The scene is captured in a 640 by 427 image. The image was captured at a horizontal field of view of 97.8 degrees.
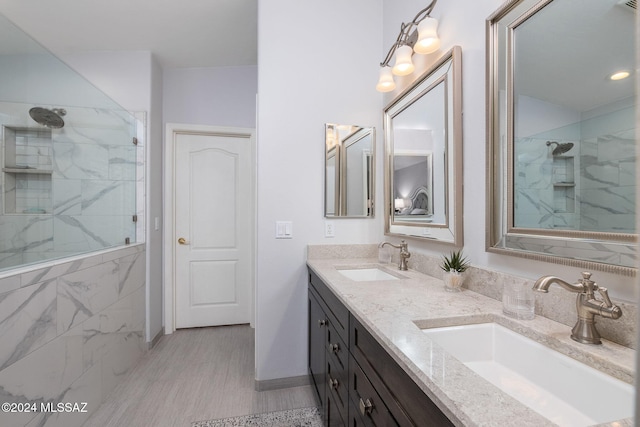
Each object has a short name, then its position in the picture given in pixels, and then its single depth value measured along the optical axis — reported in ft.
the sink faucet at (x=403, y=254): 5.29
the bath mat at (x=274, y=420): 5.17
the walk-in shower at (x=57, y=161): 4.68
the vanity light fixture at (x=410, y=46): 4.36
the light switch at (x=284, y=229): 6.29
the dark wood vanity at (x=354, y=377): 2.08
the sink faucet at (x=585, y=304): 2.22
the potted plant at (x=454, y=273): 3.79
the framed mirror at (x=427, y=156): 4.20
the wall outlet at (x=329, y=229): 6.53
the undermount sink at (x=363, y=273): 5.69
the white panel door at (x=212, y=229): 9.53
